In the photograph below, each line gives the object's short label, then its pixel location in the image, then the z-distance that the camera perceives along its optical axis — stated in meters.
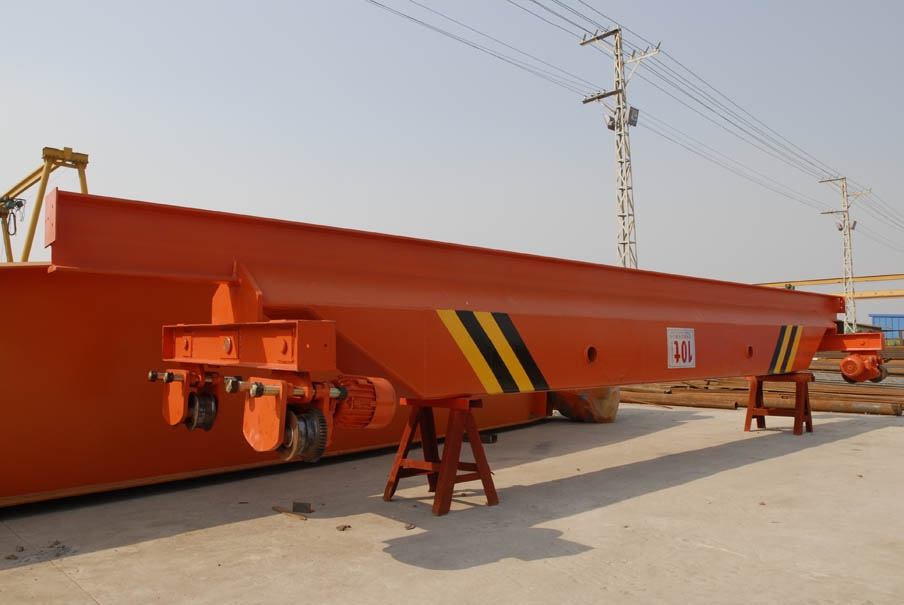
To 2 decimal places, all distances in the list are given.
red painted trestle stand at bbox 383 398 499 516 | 4.03
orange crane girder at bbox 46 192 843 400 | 3.09
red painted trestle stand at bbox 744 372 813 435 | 7.13
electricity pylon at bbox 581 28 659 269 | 16.06
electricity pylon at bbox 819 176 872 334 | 32.28
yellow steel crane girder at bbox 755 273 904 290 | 39.19
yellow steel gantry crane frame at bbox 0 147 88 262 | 6.88
